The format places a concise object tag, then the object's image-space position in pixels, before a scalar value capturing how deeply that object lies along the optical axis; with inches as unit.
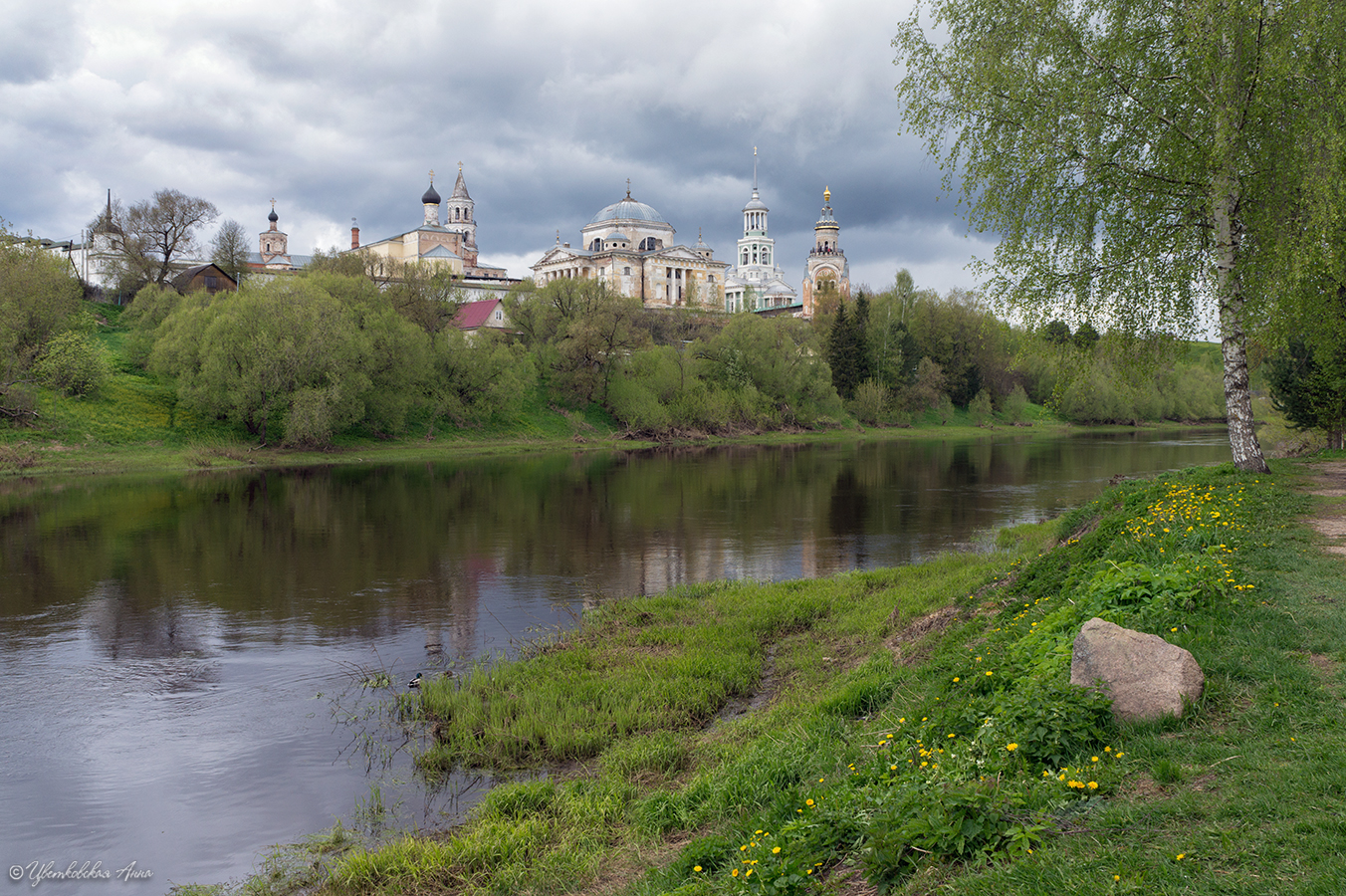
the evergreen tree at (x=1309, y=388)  896.0
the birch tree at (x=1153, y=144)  548.7
